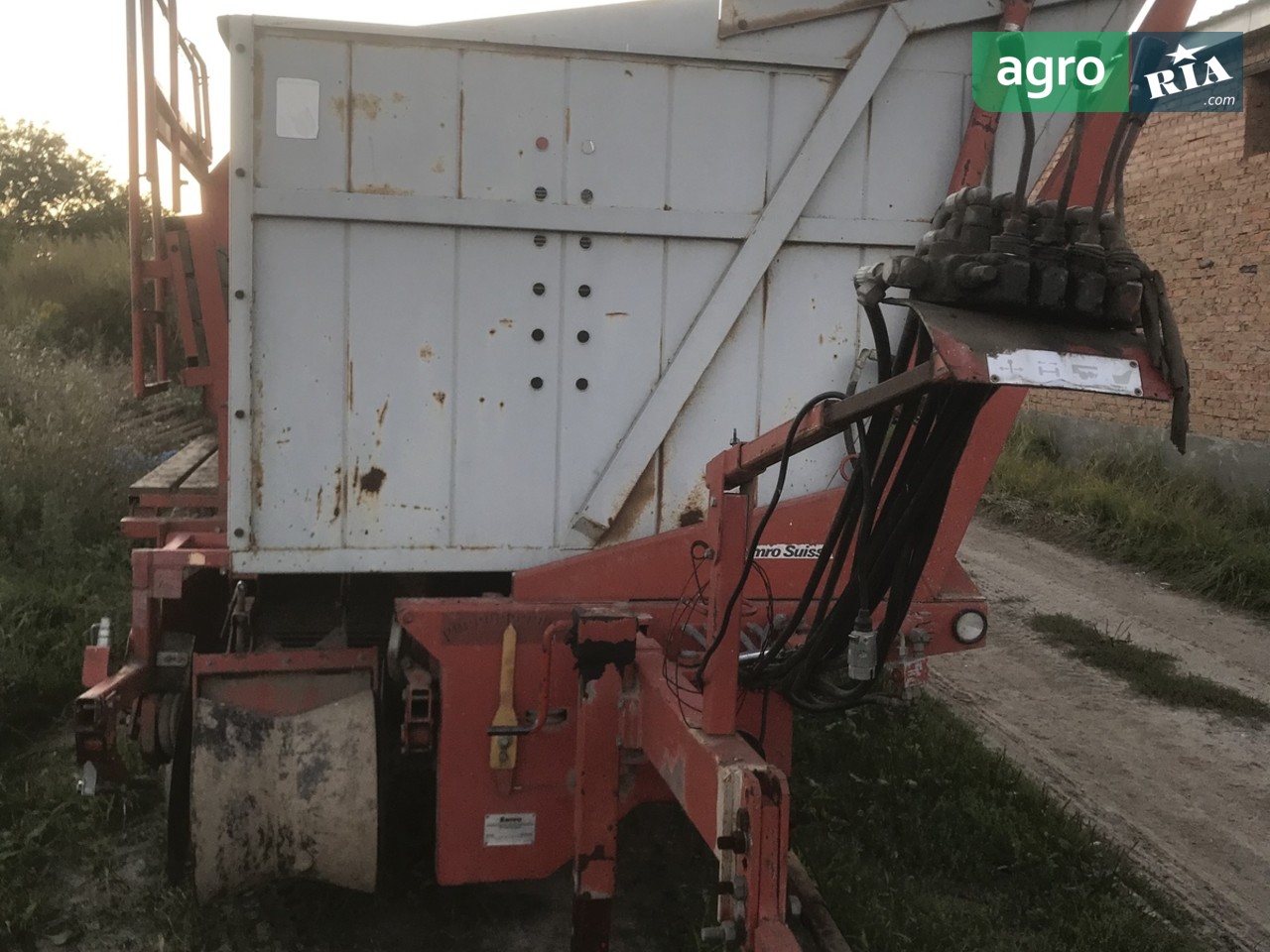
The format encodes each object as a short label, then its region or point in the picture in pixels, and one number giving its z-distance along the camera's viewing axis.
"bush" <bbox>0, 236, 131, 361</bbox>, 11.61
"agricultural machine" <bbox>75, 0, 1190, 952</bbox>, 2.89
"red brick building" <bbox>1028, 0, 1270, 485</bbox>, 9.27
